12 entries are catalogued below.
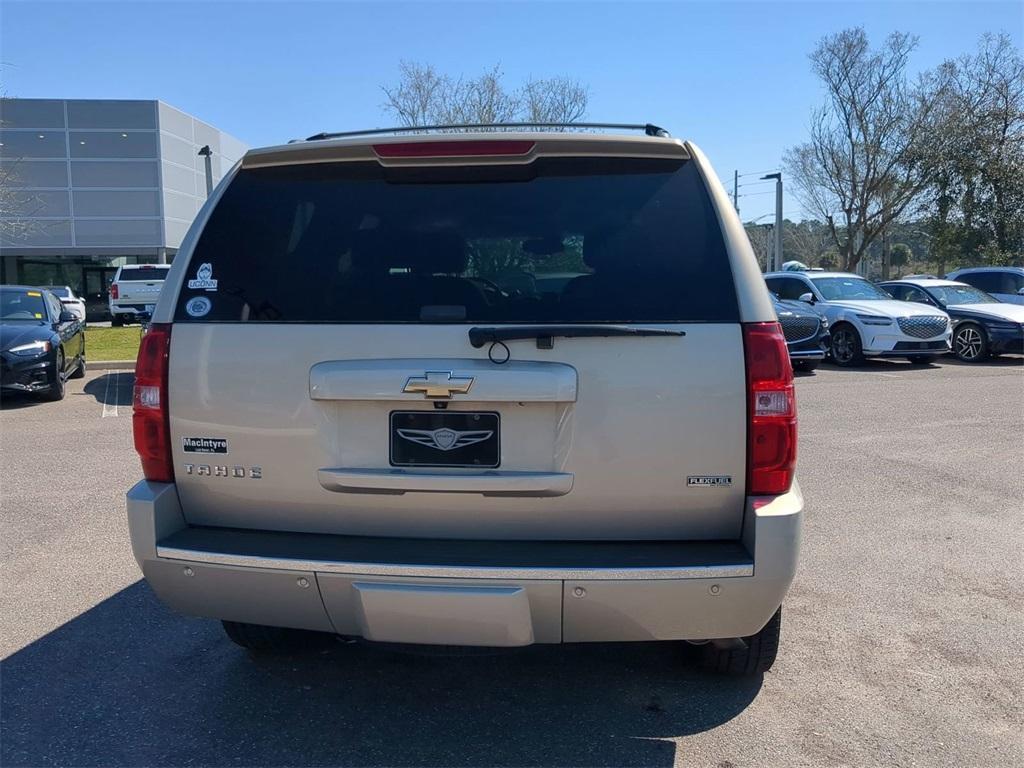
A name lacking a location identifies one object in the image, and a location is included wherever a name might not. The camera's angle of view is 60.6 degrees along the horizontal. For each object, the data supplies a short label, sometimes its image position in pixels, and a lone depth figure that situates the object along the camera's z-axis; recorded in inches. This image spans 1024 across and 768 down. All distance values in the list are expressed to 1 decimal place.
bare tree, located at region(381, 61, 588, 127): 1039.6
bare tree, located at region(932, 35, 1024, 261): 1107.3
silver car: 112.3
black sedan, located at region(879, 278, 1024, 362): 650.2
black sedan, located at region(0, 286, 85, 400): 428.8
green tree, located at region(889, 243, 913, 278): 2073.1
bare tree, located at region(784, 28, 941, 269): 1149.1
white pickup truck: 1072.2
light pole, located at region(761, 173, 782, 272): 1322.6
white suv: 617.3
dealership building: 1670.8
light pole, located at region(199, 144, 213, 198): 841.0
